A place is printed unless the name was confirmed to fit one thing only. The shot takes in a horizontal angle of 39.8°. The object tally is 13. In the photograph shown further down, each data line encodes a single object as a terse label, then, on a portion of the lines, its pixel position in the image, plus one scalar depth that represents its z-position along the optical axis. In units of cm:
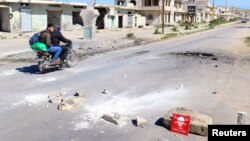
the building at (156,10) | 7388
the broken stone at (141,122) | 622
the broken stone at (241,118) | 542
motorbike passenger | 1109
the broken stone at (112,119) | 628
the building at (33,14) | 3591
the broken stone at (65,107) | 710
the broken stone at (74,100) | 738
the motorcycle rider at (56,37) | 1138
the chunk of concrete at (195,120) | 583
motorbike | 1109
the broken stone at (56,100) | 755
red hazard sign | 588
